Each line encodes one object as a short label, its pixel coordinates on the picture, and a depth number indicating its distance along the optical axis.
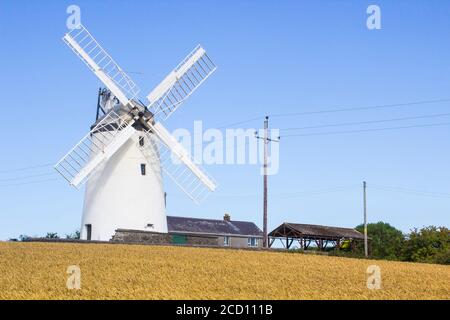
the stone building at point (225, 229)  70.44
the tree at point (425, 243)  51.34
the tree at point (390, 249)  52.59
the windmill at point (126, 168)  38.62
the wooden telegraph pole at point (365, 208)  53.38
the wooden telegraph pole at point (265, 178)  41.84
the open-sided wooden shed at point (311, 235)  55.81
